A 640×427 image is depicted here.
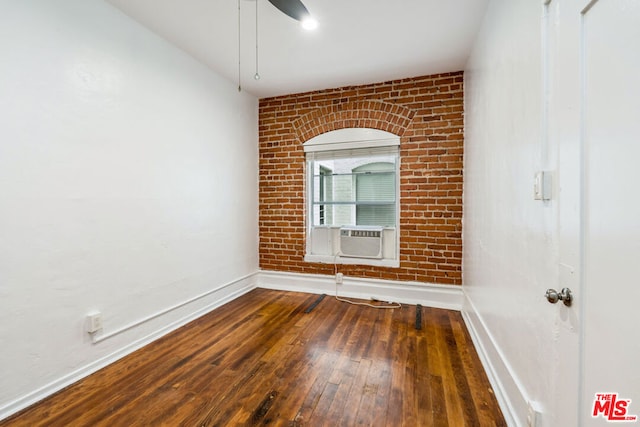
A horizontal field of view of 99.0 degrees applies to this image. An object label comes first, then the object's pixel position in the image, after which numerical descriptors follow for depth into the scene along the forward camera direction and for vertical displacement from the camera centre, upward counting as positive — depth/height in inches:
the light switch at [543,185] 43.3 +4.3
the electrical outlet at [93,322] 73.4 -30.4
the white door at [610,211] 27.2 +0.1
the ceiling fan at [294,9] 61.6 +47.1
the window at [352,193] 133.1 +9.0
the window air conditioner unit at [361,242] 132.4 -15.4
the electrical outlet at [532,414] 46.0 -34.9
